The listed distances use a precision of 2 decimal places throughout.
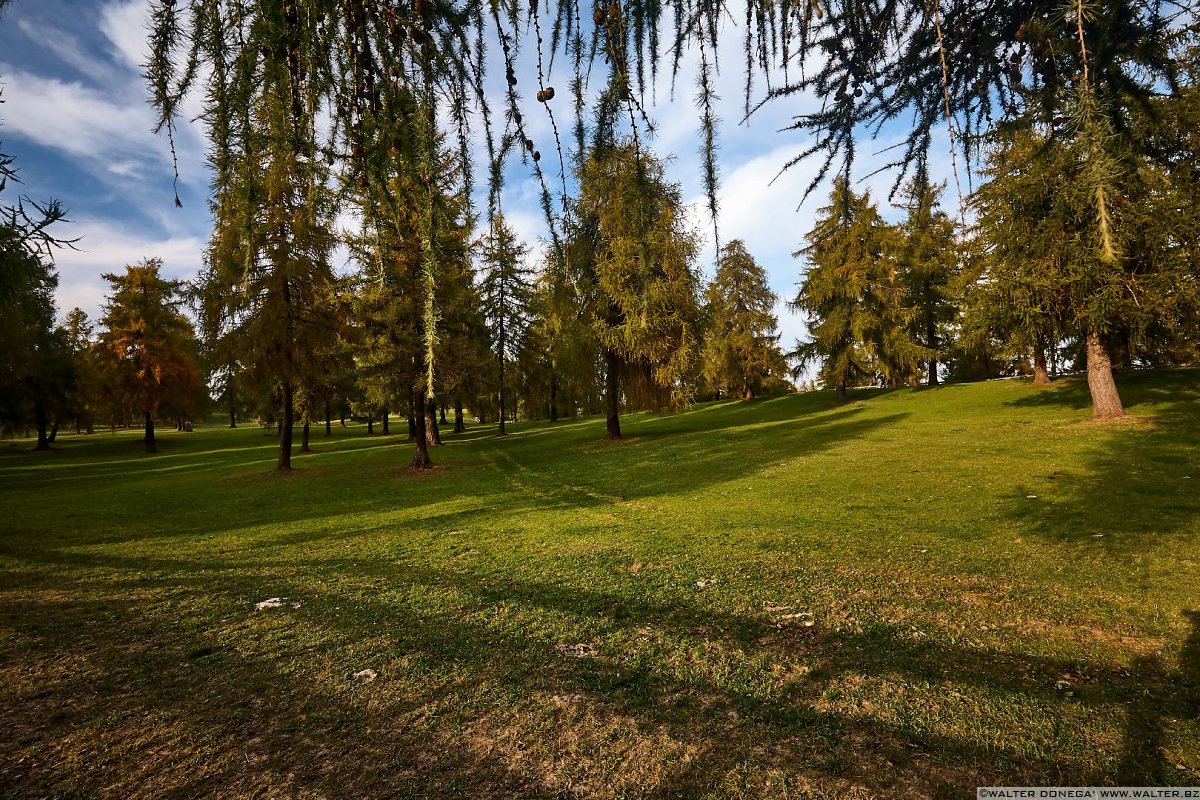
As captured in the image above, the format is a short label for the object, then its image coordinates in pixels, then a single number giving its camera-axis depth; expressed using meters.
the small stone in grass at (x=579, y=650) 4.02
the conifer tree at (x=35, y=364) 24.86
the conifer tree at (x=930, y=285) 29.91
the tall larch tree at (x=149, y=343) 26.36
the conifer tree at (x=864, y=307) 28.64
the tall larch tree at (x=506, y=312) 29.83
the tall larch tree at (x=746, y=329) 38.16
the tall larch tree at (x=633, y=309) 16.80
